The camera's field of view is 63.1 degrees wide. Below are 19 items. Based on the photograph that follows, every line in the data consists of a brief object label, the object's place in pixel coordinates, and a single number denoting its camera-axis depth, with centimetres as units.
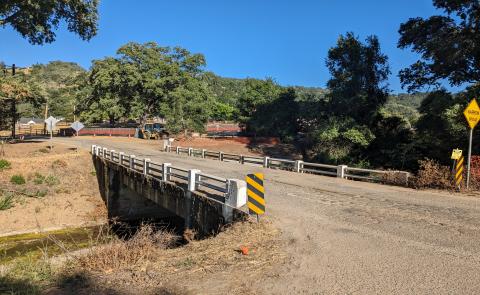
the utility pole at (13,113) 4479
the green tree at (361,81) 3009
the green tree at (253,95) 6078
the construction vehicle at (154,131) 5838
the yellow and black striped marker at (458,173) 1455
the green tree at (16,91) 3328
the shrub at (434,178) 1535
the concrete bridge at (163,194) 1102
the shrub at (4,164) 2764
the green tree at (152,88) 5481
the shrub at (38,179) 2741
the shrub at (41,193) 2591
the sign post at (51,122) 3466
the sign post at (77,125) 3655
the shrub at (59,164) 3012
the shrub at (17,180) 2666
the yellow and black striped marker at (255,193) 995
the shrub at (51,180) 2777
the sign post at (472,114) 1429
